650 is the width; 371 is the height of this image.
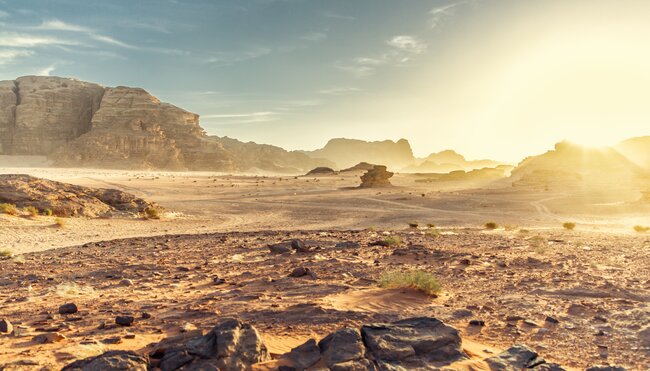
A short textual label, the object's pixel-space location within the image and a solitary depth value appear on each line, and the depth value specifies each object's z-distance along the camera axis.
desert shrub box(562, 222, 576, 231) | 26.13
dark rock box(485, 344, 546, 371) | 5.49
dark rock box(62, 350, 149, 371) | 4.40
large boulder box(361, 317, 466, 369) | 5.25
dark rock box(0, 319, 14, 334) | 6.27
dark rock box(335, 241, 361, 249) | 16.28
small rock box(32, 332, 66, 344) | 5.89
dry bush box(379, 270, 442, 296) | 9.08
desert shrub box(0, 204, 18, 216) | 22.47
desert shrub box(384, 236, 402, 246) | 16.69
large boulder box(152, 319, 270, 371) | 4.77
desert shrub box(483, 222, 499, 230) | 25.51
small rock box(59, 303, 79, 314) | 7.50
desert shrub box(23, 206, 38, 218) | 23.52
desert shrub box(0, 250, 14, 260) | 14.07
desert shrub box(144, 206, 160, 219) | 28.42
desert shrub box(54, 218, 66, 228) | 21.99
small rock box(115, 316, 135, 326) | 6.73
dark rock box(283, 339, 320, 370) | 5.10
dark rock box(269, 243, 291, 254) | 14.71
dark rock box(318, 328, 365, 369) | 5.02
